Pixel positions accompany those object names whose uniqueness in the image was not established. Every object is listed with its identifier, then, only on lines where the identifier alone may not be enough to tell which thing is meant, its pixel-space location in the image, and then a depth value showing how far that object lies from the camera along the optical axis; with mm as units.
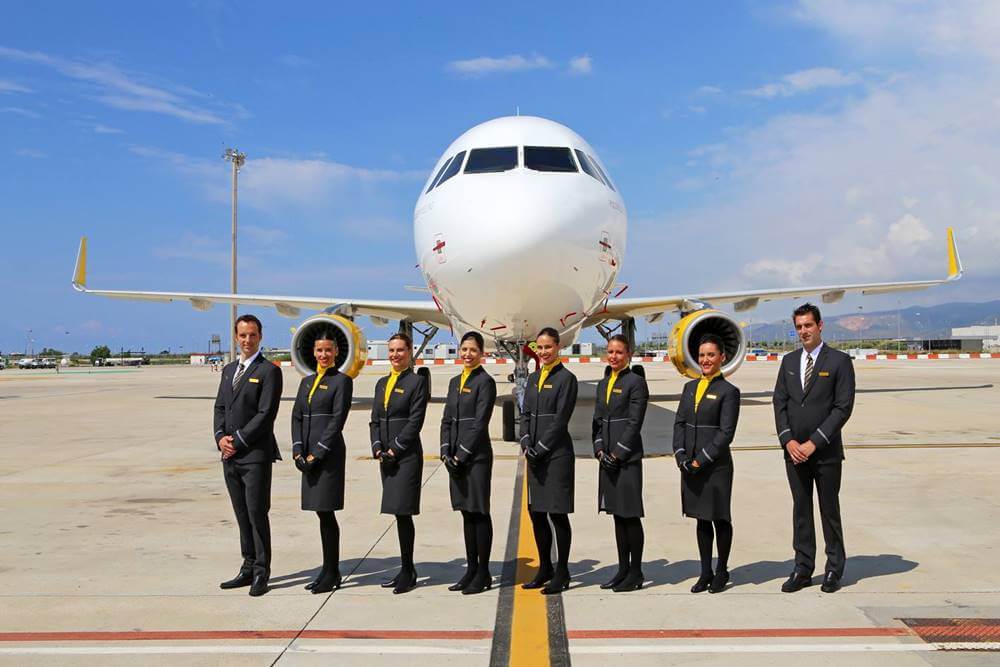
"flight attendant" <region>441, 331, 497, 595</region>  4320
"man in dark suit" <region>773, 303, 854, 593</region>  4316
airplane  8500
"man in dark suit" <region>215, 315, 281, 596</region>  4426
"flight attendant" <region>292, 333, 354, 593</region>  4336
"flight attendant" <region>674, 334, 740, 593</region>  4281
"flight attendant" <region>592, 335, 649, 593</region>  4277
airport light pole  43688
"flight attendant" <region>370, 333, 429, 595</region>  4293
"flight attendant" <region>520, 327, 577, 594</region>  4312
